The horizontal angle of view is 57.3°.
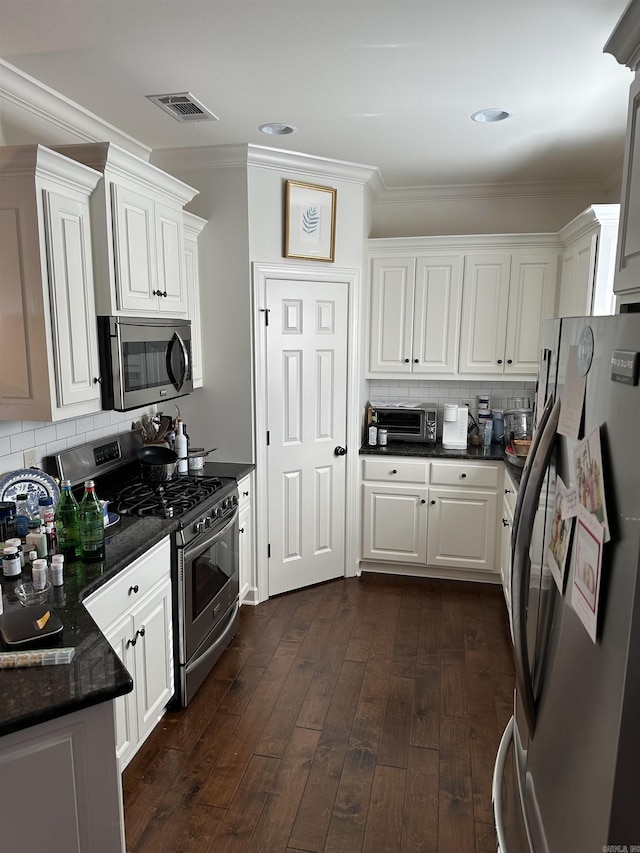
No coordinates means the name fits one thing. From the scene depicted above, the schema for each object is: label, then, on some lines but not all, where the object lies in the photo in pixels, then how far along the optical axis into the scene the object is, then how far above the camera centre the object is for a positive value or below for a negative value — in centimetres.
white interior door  368 -60
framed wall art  352 +68
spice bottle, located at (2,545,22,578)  195 -76
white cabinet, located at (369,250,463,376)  409 +15
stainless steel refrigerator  85 -53
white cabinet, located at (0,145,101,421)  214 +19
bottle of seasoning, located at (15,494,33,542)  220 -70
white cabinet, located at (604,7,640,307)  127 +36
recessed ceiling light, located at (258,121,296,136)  298 +105
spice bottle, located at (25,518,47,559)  207 -74
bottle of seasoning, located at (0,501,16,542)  216 -70
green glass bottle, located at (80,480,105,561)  216 -73
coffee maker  423 -64
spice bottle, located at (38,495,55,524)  216 -66
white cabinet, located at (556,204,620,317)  295 +41
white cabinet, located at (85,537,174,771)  212 -119
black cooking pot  313 -70
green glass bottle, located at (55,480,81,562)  217 -73
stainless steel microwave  256 -13
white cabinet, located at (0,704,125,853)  132 -106
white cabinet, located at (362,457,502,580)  401 -124
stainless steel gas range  265 -94
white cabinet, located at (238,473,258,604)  351 -129
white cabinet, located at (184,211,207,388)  336 +29
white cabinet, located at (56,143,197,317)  243 +45
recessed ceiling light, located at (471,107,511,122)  275 +105
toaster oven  430 -63
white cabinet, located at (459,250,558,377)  398 +19
